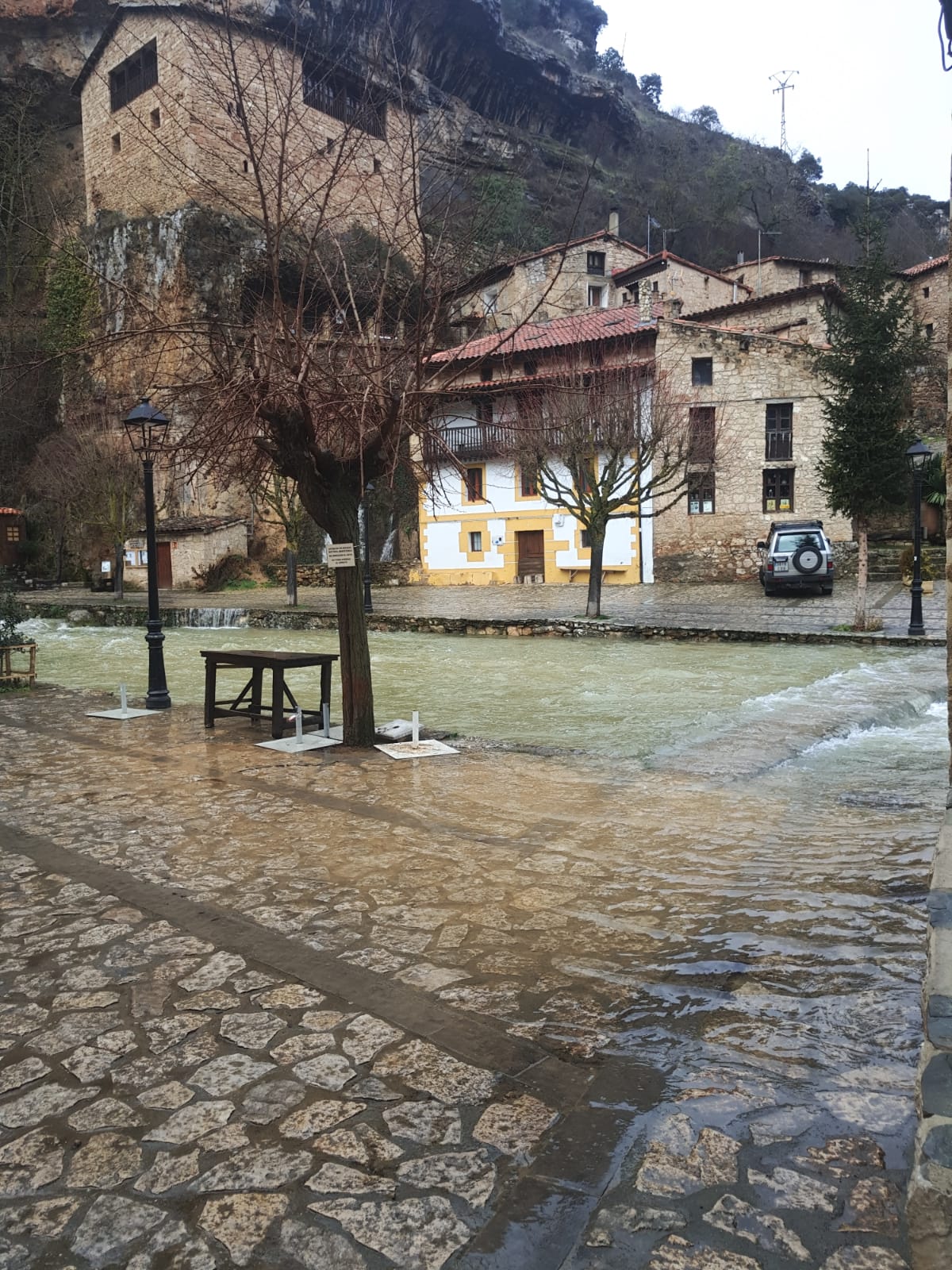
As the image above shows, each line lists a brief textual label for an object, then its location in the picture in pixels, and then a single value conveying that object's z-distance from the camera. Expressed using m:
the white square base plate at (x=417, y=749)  7.89
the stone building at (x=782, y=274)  43.31
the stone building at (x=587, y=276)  38.88
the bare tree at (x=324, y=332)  6.88
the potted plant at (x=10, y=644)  12.12
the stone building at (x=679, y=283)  39.19
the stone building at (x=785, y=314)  35.44
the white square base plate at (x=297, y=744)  8.22
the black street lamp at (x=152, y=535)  10.02
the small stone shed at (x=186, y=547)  35.62
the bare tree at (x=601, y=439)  22.20
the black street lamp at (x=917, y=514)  16.00
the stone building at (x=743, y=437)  29.95
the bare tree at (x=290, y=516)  27.78
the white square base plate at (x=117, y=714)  10.09
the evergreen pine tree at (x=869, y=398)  17.05
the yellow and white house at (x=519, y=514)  30.64
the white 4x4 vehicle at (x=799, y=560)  25.25
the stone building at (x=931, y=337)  34.22
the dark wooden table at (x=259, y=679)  8.46
